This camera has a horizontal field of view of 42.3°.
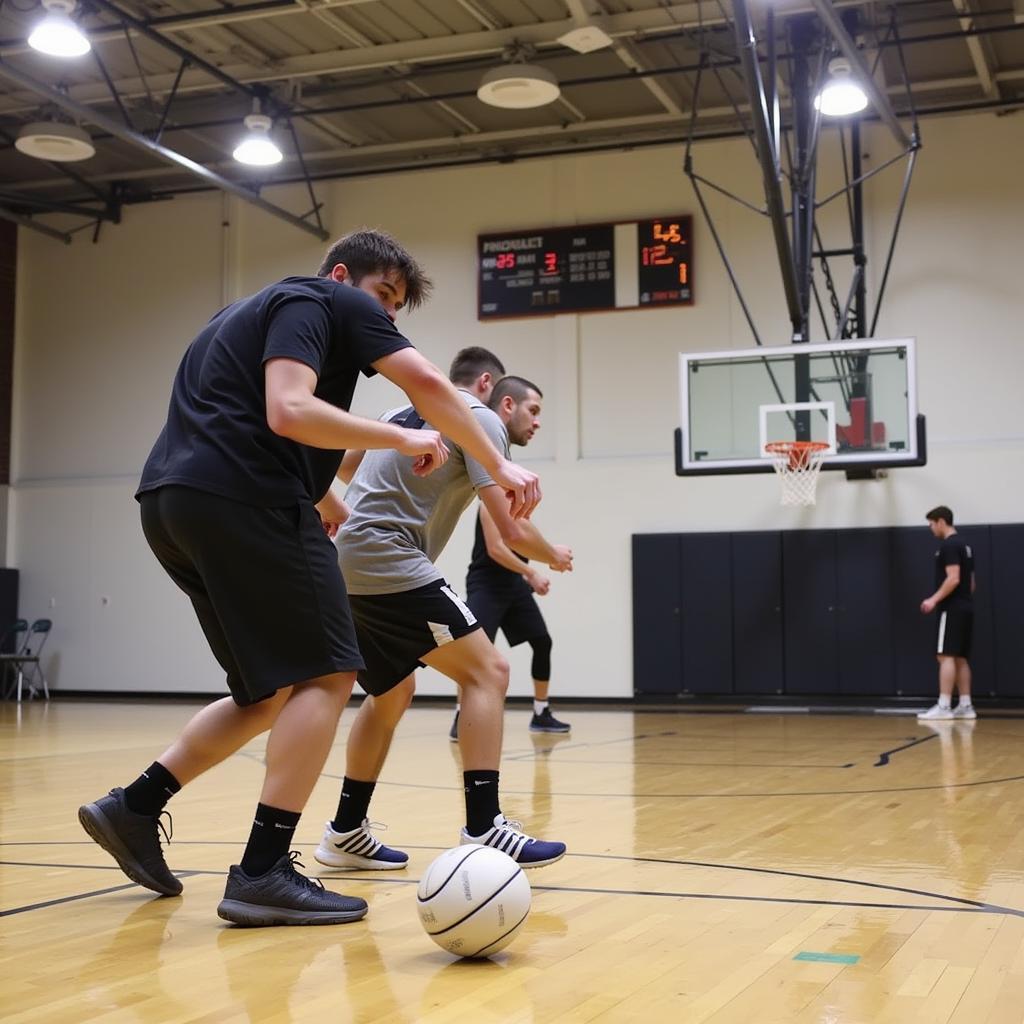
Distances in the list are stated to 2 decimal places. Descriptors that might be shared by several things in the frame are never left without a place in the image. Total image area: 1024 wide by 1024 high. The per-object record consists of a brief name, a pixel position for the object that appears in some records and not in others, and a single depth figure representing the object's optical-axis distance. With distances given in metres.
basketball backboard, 12.07
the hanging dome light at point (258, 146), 14.14
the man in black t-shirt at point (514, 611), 9.64
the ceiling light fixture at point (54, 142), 14.18
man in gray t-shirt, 3.95
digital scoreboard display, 16.02
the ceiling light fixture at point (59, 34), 11.38
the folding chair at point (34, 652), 18.30
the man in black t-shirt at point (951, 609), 12.69
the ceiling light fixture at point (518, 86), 12.74
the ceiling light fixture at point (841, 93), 12.18
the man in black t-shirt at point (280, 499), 3.20
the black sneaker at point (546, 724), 11.02
